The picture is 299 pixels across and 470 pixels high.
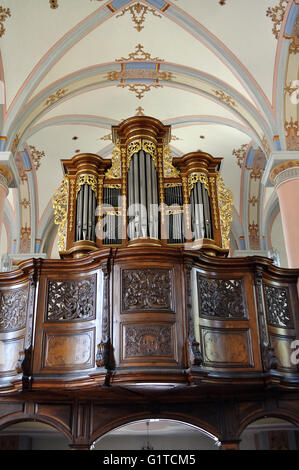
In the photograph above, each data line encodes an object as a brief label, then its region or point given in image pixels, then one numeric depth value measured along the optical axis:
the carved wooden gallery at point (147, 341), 6.46
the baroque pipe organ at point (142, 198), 8.68
